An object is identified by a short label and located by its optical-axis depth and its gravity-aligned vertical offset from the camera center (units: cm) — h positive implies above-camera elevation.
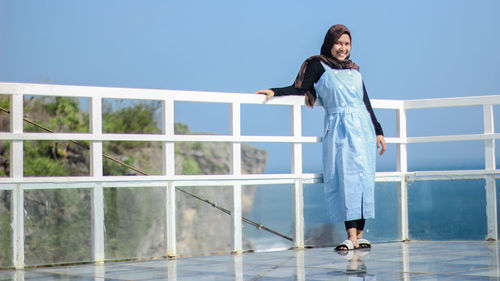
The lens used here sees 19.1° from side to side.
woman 1151 +56
